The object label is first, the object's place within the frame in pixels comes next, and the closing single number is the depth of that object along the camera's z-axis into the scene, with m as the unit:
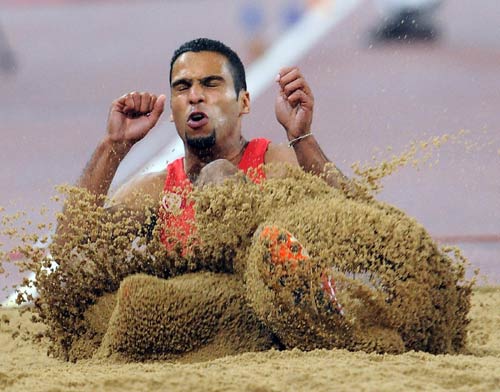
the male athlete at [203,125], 12.98
